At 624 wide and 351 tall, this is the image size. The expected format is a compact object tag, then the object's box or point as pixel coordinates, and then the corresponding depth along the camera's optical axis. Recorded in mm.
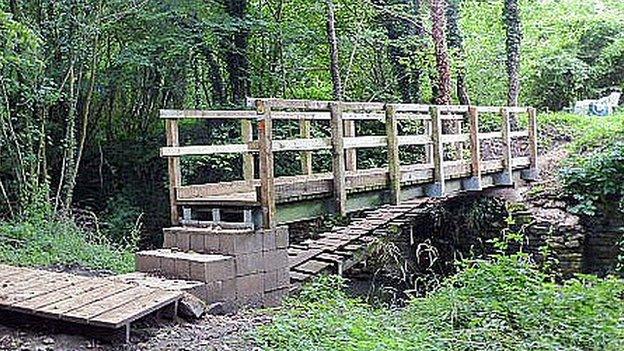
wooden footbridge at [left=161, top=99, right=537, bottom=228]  6797
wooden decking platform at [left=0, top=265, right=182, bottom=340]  4750
